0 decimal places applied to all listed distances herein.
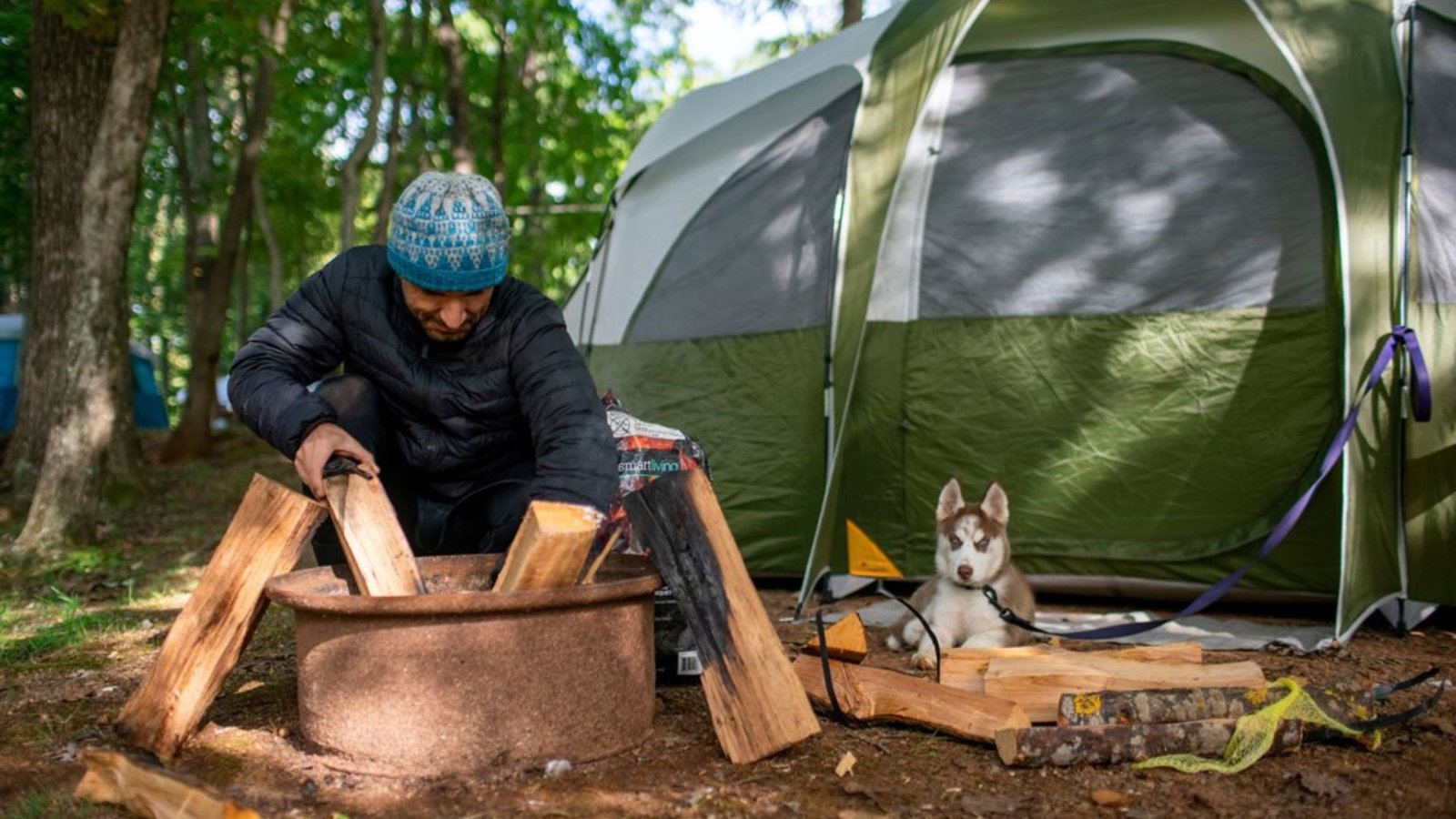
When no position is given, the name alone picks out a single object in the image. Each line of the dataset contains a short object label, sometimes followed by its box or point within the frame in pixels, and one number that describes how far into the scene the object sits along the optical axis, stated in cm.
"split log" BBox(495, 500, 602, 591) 245
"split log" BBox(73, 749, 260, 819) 210
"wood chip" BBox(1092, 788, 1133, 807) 240
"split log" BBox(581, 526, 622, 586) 270
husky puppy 385
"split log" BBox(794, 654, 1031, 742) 281
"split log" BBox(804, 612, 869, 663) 302
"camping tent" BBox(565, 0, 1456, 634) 425
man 272
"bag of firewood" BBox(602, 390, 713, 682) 331
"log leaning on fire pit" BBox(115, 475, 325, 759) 261
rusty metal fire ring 238
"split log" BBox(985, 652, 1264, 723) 298
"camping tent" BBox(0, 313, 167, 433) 1368
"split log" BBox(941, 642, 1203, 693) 316
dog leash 384
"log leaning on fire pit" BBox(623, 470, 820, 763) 260
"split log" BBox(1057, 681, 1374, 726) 270
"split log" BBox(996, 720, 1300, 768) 262
